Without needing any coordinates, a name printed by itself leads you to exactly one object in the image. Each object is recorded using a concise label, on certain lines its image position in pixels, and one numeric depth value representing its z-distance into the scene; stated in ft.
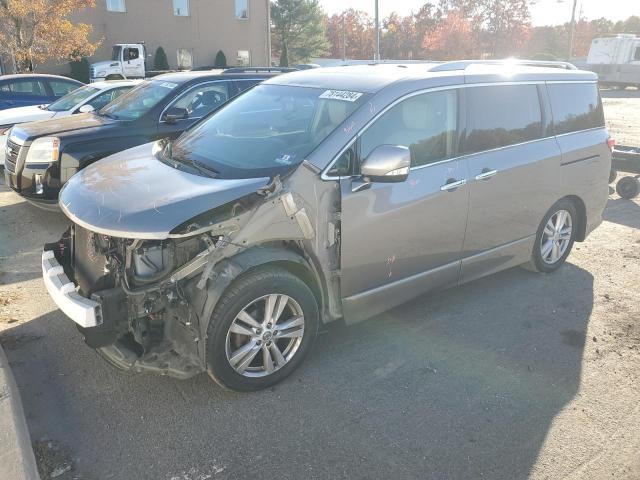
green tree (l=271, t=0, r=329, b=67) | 165.78
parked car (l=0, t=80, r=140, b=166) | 29.50
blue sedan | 37.37
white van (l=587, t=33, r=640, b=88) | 108.06
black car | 20.63
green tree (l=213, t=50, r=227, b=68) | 104.59
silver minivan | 10.12
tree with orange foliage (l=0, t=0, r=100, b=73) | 57.47
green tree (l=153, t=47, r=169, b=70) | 95.96
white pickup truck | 85.05
